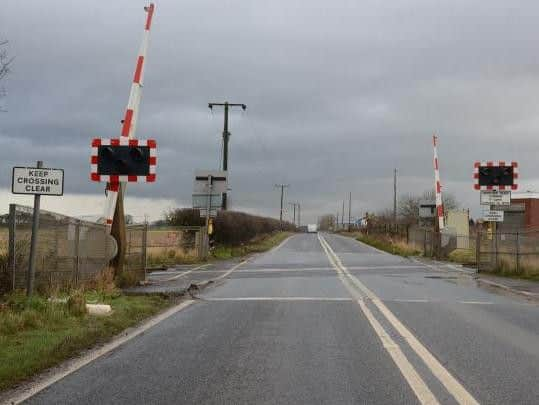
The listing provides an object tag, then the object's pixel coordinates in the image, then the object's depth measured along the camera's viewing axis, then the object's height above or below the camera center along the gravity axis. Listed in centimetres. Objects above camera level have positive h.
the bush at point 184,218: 3959 +153
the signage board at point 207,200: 3156 +203
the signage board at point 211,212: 3186 +150
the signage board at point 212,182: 3153 +285
